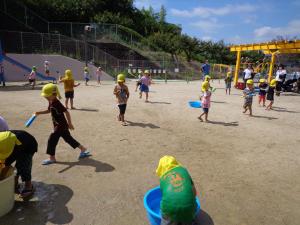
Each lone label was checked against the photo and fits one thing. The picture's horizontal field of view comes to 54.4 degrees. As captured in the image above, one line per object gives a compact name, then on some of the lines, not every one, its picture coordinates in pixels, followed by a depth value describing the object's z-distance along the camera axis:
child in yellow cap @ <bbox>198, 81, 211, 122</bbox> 9.74
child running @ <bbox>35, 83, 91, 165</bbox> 5.52
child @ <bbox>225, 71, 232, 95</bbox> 16.72
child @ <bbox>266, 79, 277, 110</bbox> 12.70
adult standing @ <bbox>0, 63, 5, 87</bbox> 19.01
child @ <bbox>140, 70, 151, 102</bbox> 13.58
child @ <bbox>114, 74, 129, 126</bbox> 8.98
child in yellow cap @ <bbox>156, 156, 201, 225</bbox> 3.20
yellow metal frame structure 18.38
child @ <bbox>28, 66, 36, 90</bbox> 18.31
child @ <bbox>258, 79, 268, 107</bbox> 12.73
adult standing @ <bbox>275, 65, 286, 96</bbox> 18.12
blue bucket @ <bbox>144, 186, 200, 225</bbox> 4.30
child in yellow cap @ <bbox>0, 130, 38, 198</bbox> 4.36
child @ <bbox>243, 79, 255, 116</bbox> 10.90
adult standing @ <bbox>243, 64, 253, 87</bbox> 18.89
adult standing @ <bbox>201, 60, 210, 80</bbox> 20.98
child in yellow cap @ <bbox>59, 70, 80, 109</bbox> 10.87
